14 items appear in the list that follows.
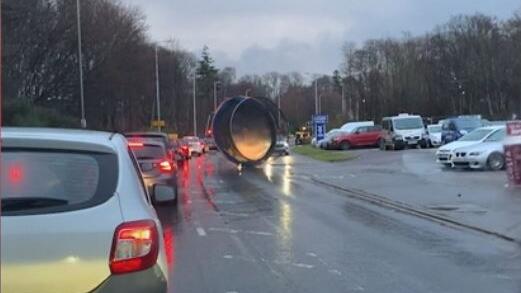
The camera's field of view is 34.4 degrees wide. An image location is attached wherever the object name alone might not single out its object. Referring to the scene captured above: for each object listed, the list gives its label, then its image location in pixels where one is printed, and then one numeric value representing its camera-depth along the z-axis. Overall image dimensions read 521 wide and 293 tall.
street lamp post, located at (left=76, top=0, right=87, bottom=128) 46.40
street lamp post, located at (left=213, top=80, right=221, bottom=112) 114.01
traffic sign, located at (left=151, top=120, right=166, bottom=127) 76.19
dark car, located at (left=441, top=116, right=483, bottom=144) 44.69
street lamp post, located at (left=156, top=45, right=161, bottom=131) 76.29
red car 59.06
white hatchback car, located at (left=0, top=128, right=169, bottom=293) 4.46
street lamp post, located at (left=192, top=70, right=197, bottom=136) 108.81
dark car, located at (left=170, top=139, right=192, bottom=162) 52.26
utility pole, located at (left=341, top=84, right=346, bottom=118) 134.44
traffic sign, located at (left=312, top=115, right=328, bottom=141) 60.91
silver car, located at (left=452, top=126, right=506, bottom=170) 28.11
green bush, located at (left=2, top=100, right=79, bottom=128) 41.03
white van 50.94
